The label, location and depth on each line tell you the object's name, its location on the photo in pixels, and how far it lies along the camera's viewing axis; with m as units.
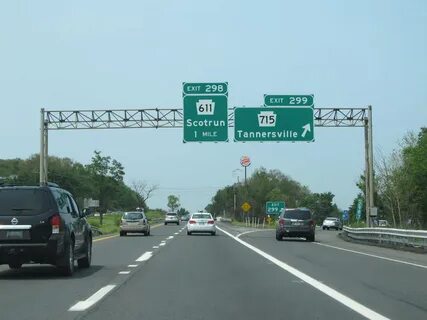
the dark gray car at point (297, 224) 35.75
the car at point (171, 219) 87.84
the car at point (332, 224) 75.38
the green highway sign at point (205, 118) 38.19
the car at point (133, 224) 41.84
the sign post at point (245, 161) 96.82
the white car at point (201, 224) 42.78
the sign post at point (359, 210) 55.71
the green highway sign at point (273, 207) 73.38
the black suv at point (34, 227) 14.05
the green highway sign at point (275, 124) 38.00
